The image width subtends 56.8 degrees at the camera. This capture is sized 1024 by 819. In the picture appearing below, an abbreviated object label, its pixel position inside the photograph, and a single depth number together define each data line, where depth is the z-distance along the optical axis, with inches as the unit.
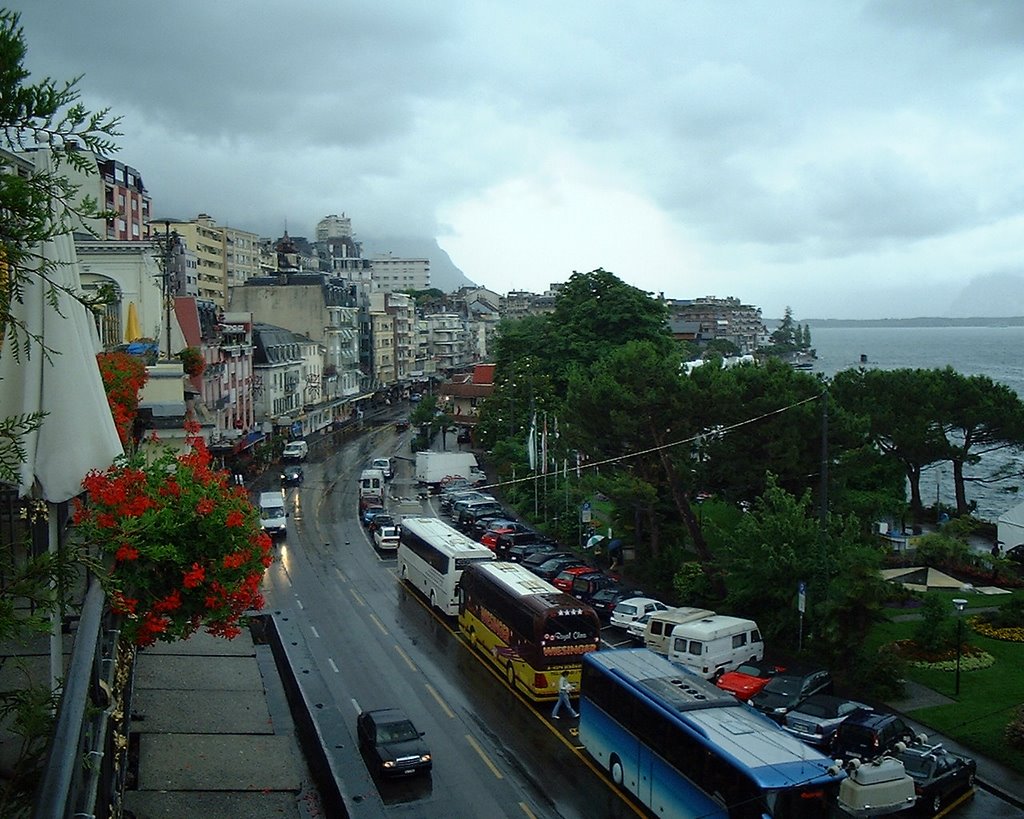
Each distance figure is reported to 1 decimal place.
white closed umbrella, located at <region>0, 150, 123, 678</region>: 364.2
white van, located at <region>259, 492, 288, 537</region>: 1749.8
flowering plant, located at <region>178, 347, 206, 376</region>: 1358.3
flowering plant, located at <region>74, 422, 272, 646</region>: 407.2
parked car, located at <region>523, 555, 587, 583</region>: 1374.3
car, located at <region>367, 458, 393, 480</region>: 2473.9
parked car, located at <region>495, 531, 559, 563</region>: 1536.9
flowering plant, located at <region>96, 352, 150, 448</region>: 755.4
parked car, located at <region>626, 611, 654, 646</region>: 1122.0
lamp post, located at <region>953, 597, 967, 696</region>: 923.4
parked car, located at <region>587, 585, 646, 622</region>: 1228.5
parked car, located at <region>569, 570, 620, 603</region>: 1279.5
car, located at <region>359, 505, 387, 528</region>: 1859.0
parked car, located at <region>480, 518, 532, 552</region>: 1614.2
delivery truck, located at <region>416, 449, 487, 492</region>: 2380.7
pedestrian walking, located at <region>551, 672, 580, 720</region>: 857.5
